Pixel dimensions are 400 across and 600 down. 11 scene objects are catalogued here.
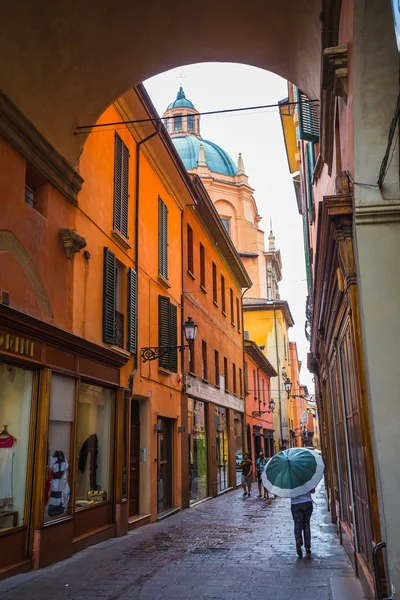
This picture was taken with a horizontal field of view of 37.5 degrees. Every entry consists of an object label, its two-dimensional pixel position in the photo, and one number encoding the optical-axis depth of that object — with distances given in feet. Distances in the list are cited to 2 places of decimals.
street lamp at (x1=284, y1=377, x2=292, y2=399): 109.23
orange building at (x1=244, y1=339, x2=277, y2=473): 108.99
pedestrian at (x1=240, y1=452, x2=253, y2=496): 73.06
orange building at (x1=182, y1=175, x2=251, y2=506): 63.26
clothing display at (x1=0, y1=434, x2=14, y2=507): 27.96
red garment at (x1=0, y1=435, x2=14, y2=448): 28.40
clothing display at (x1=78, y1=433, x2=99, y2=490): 35.99
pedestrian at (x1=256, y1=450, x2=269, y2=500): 72.34
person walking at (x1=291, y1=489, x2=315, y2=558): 31.22
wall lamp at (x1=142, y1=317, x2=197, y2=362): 44.88
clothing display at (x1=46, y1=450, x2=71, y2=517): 30.55
